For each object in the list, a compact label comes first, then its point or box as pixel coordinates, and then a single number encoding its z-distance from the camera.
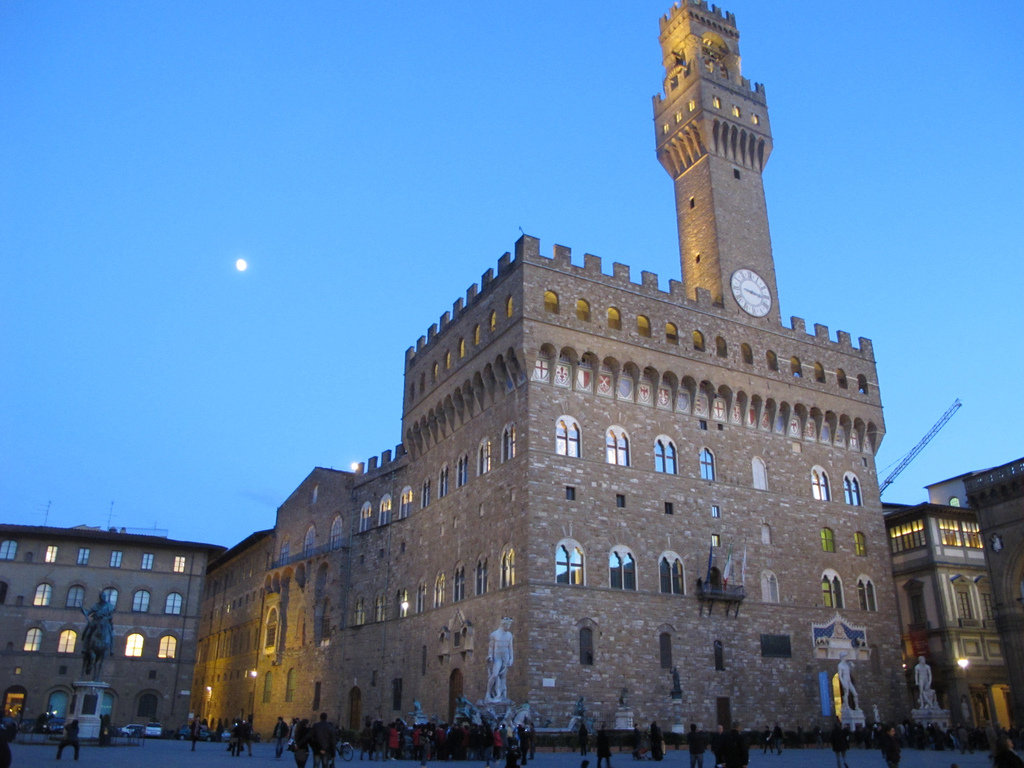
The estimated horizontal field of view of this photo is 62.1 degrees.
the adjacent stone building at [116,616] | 48.28
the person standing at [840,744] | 19.83
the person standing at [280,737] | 27.67
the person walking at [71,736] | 20.62
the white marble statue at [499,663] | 28.11
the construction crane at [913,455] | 79.56
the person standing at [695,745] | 18.86
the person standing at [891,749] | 16.98
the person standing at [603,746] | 19.29
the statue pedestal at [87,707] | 30.66
